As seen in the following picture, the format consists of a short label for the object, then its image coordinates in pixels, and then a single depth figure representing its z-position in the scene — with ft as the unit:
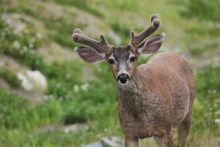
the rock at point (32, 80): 60.54
